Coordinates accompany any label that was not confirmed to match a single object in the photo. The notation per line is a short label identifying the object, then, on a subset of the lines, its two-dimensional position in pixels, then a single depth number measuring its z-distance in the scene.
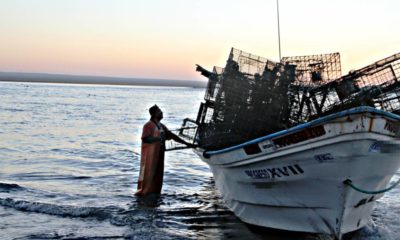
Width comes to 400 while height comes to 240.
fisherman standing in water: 10.34
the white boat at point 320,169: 6.32
